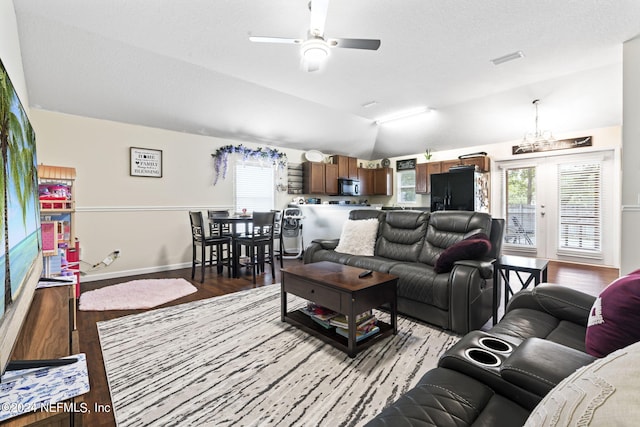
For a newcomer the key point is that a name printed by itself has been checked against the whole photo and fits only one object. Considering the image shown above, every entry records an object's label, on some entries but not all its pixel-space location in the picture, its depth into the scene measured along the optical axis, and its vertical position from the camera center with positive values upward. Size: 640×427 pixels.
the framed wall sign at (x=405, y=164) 7.33 +1.13
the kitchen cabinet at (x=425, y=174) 6.74 +0.81
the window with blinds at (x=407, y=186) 7.49 +0.58
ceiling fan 2.30 +1.37
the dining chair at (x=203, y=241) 4.17 -0.45
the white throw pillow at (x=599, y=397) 0.41 -0.30
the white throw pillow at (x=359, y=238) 3.48 -0.36
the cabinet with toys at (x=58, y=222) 2.24 -0.08
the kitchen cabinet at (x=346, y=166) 7.05 +1.07
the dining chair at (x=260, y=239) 4.25 -0.44
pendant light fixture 4.73 +1.13
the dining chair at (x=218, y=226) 4.82 -0.28
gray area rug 1.54 -1.06
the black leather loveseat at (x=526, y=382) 0.45 -0.57
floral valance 5.30 +1.08
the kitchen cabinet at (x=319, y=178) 6.51 +0.72
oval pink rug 3.10 -0.99
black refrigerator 5.77 +0.35
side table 2.36 -0.53
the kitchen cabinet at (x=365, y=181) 7.58 +0.74
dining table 4.26 -0.37
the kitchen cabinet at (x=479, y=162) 6.02 +0.96
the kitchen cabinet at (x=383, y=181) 7.68 +0.72
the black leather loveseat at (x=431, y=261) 2.32 -0.55
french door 4.99 +0.00
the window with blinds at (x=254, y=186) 5.66 +0.48
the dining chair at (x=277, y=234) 5.74 -0.49
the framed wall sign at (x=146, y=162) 4.43 +0.77
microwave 6.98 +0.54
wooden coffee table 2.05 -0.65
